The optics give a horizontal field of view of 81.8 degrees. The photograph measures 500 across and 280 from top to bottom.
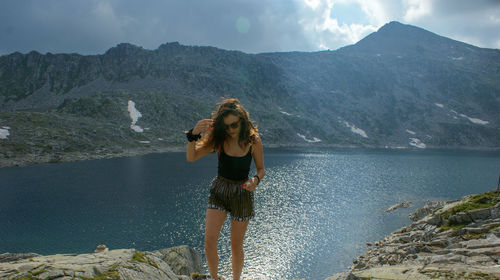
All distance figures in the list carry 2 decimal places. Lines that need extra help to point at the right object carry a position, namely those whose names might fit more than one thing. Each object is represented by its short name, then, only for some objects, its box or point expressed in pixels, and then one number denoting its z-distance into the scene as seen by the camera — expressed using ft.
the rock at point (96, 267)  16.14
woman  18.95
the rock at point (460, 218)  80.57
